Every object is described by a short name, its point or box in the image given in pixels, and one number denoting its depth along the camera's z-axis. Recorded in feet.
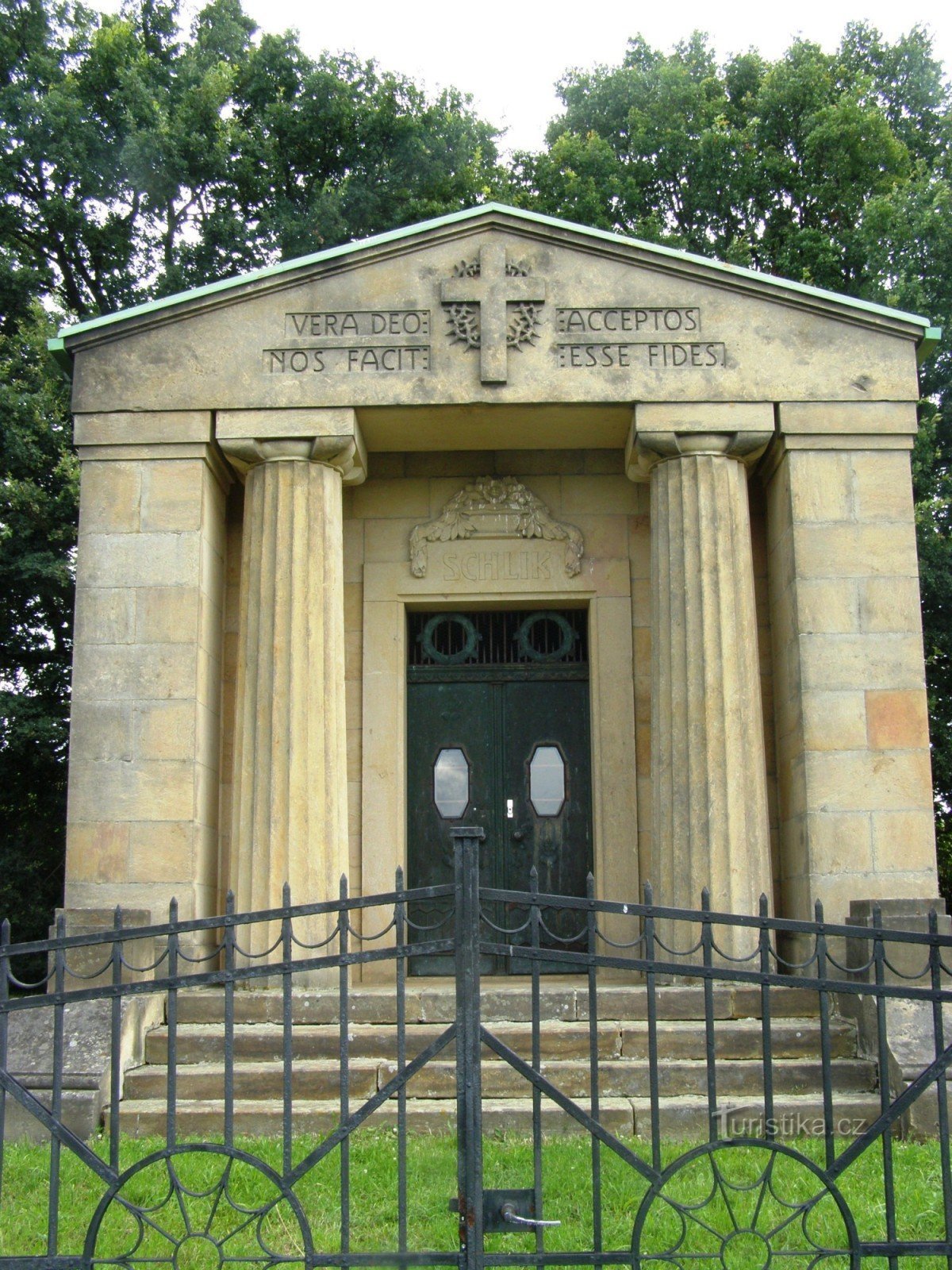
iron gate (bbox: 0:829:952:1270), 15.25
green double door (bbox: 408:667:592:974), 37.78
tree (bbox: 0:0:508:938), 59.21
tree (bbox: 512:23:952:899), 61.77
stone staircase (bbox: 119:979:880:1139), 24.35
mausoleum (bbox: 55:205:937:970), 31.96
